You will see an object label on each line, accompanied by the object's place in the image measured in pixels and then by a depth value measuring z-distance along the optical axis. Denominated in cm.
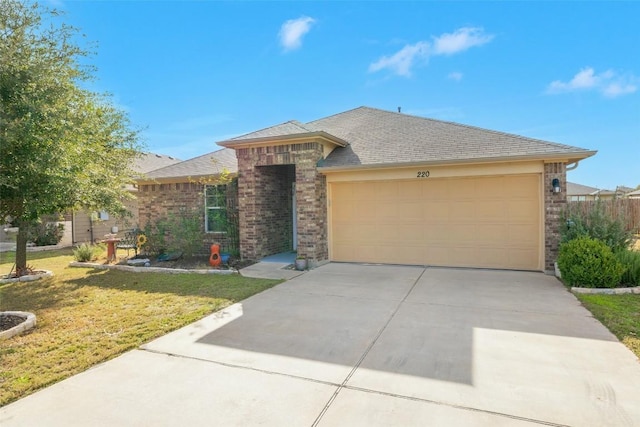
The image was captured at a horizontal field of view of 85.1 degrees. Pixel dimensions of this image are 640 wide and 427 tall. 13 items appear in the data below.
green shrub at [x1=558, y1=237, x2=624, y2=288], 652
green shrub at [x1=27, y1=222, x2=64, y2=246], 1521
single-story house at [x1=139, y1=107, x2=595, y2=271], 838
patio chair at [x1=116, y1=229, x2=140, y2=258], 1189
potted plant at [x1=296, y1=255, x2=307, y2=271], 925
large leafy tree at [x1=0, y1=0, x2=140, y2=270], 554
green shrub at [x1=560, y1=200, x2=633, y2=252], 751
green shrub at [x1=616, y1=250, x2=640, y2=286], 673
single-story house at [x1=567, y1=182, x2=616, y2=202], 2495
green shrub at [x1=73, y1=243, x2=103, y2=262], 1104
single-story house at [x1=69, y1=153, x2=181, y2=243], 1705
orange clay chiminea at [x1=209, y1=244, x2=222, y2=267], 973
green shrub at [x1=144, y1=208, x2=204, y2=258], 1067
